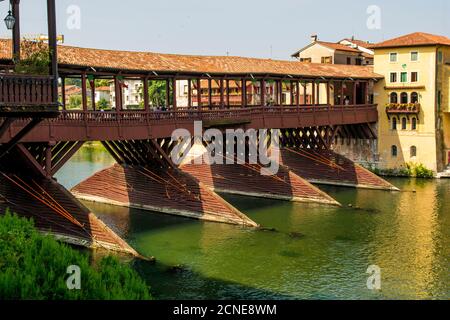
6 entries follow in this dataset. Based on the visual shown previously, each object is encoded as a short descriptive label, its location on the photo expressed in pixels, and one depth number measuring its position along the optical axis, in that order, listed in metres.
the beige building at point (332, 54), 62.50
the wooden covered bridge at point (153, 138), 27.64
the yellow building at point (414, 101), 51.69
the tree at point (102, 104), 105.15
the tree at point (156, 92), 99.56
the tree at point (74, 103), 120.69
